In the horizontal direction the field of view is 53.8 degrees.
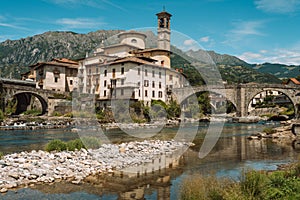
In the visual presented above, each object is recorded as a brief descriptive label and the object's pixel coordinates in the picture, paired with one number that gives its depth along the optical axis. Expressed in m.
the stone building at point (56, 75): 63.38
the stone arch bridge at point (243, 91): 61.47
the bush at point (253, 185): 7.54
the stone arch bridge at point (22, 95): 50.22
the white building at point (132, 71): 53.31
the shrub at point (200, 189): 7.45
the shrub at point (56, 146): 18.00
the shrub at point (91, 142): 19.80
